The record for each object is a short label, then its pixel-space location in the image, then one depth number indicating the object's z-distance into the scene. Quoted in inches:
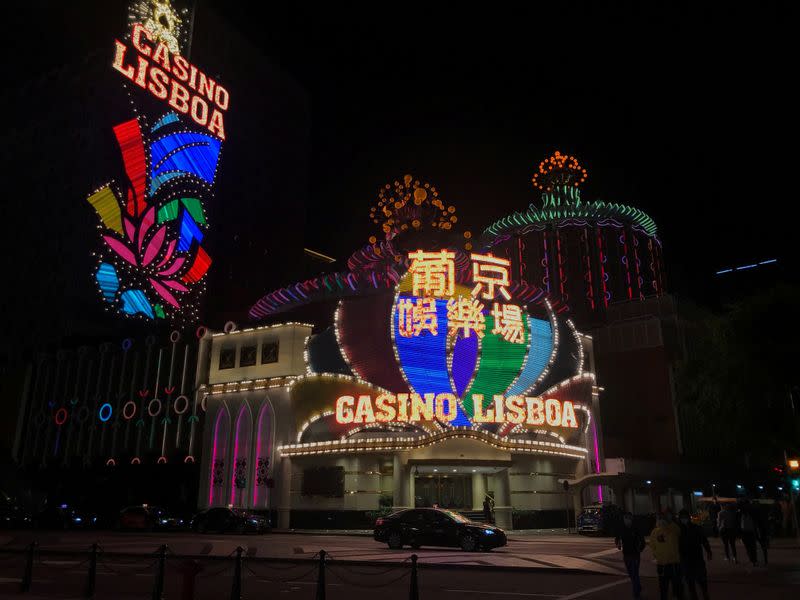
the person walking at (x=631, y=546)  508.4
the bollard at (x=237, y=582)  482.3
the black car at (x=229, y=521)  1344.7
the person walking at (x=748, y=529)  706.2
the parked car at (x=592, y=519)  1231.4
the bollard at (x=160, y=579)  480.4
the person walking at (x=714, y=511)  1262.2
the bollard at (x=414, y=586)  450.0
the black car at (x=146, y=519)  1481.3
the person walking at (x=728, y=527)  737.0
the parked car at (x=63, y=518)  1578.5
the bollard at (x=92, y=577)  528.6
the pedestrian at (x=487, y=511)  1405.3
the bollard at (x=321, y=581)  465.1
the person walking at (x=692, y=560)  465.7
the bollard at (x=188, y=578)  448.1
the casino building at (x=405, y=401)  1464.1
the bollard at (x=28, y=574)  550.6
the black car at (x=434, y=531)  936.3
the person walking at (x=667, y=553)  464.1
